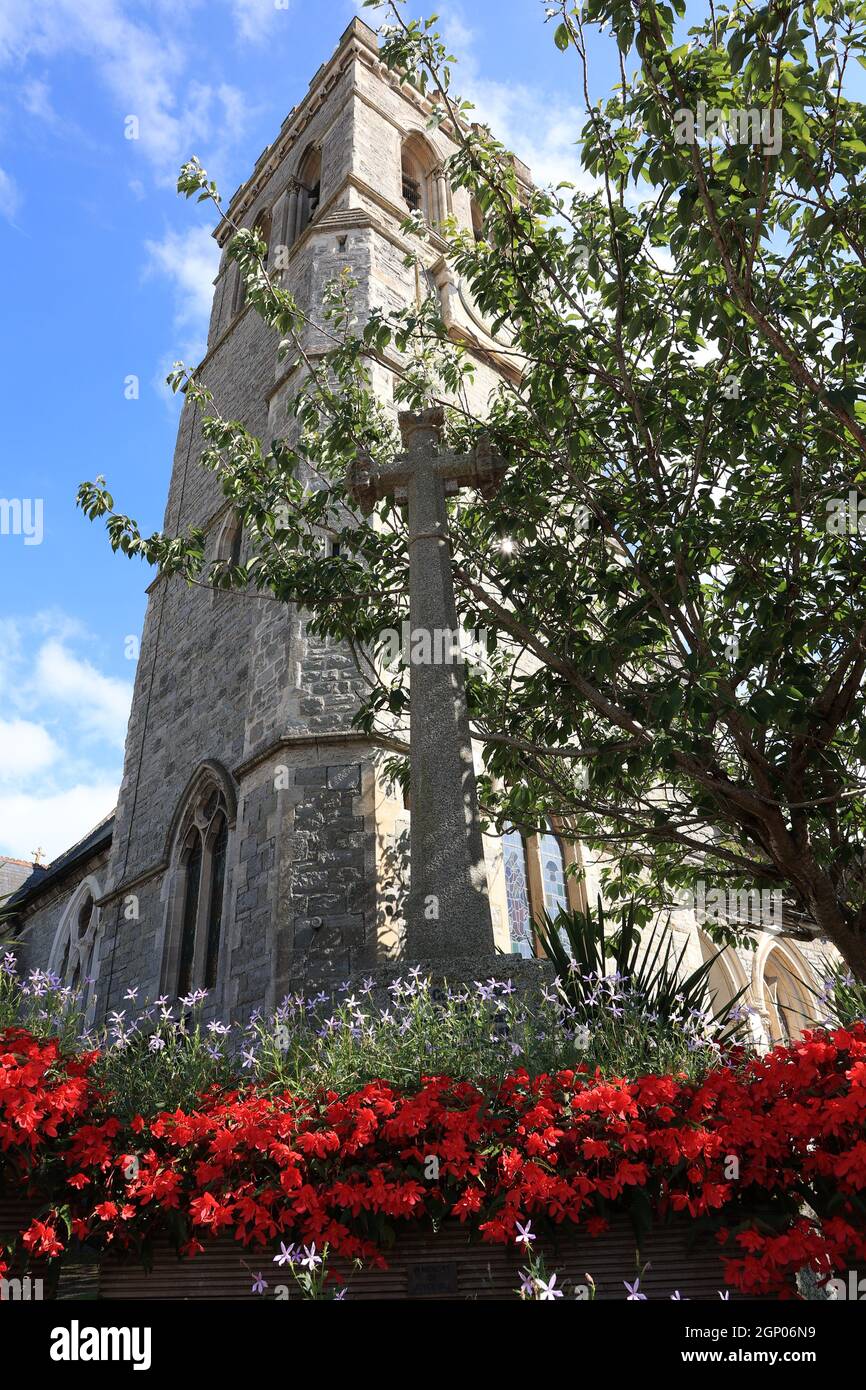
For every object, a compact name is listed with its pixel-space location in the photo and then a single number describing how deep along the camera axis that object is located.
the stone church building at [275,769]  8.64
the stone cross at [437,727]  4.50
